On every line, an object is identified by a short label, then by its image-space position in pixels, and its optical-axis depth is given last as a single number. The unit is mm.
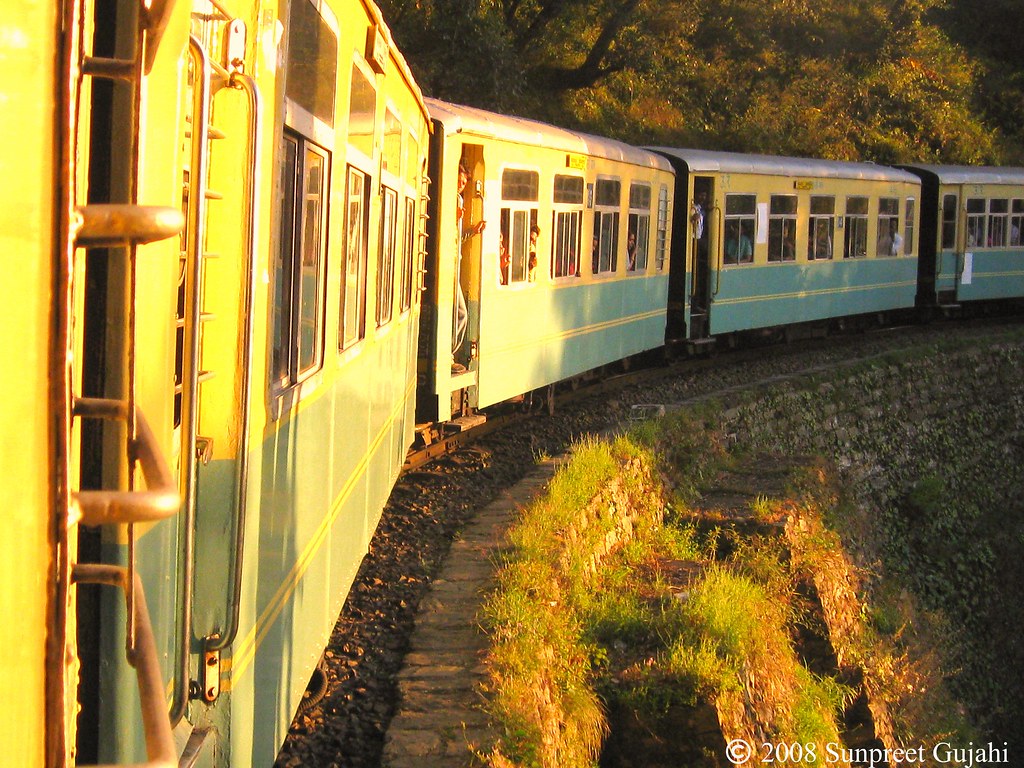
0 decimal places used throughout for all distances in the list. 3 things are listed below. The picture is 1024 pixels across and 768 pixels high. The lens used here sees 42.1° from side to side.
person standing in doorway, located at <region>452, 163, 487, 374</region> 10008
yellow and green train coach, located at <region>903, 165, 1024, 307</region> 21766
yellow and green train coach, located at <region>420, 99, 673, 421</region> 9586
